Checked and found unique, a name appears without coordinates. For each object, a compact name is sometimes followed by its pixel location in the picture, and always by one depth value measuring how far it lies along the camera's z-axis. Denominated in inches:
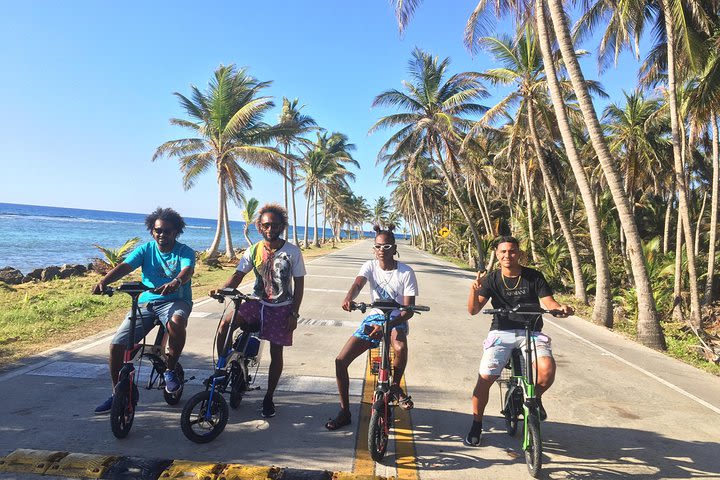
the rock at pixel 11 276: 613.0
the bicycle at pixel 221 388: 139.3
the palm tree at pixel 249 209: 1107.9
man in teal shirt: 152.0
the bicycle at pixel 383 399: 133.3
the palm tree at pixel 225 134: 882.8
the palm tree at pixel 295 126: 1140.4
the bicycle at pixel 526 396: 130.1
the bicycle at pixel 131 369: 138.7
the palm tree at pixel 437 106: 932.6
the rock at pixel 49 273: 678.5
